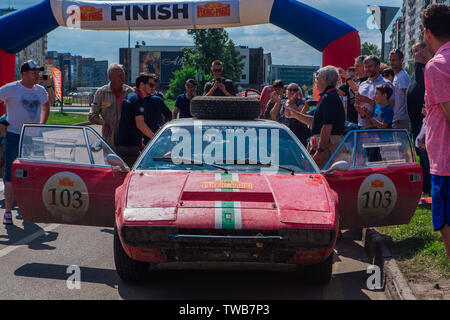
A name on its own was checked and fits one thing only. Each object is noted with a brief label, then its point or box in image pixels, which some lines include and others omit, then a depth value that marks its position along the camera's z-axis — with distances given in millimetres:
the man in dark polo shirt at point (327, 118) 6758
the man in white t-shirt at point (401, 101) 8938
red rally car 4180
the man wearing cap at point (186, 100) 10656
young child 7871
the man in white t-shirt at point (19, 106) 7719
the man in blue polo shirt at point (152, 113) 7805
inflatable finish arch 12648
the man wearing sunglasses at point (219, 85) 11258
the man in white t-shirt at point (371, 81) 8531
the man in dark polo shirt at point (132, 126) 7121
